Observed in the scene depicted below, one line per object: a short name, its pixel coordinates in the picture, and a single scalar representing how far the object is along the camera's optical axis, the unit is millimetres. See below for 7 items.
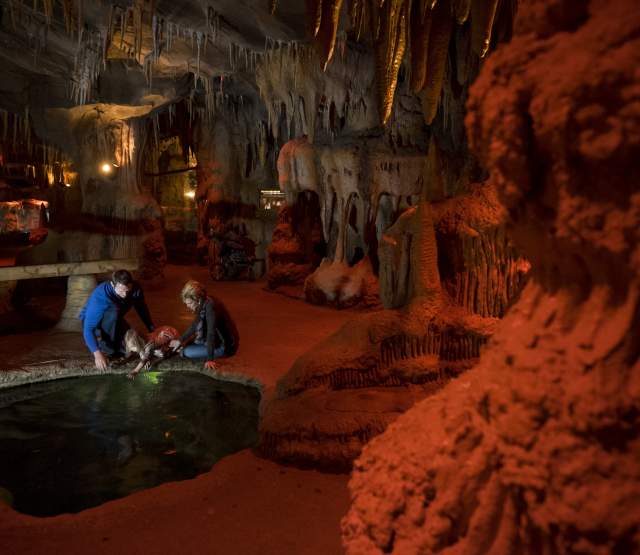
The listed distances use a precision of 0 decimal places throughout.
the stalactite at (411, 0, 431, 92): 5492
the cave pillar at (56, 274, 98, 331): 8031
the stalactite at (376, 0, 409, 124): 5277
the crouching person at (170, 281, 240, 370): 5855
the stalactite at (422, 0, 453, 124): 5382
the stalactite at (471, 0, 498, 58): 4859
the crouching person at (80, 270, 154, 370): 5867
